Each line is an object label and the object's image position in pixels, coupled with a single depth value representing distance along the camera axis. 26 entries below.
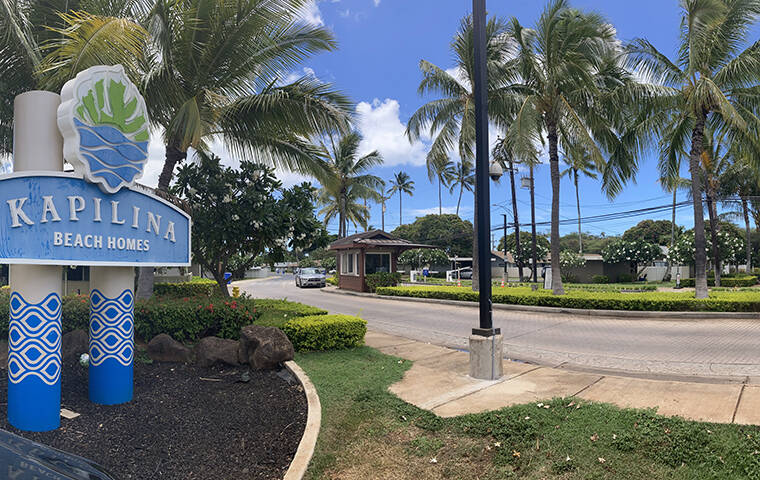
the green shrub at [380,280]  25.61
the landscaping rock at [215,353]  6.59
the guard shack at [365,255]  26.09
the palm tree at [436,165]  19.89
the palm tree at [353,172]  31.72
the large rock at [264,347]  6.48
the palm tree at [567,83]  15.01
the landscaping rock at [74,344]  6.06
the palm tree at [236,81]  9.16
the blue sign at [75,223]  3.95
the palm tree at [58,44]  6.53
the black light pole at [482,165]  6.38
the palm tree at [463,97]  18.06
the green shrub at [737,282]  29.89
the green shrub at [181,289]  13.78
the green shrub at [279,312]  8.41
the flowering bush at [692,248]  31.72
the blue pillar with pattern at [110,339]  4.91
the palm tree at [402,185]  64.38
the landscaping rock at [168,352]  6.71
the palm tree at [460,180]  48.73
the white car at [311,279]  33.78
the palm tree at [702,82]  13.43
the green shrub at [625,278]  39.91
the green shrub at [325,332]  7.73
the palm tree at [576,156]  17.16
